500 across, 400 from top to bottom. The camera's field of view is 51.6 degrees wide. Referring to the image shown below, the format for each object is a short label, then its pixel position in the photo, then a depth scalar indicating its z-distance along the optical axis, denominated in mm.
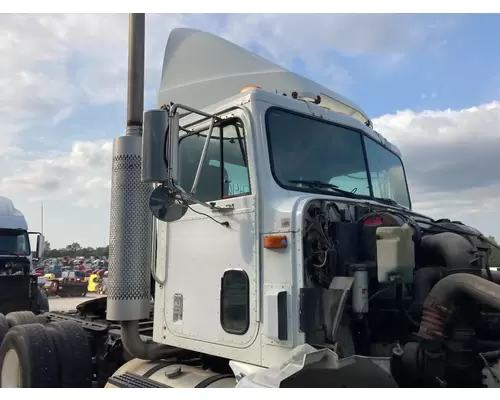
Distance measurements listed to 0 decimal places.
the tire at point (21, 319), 6414
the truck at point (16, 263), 11500
